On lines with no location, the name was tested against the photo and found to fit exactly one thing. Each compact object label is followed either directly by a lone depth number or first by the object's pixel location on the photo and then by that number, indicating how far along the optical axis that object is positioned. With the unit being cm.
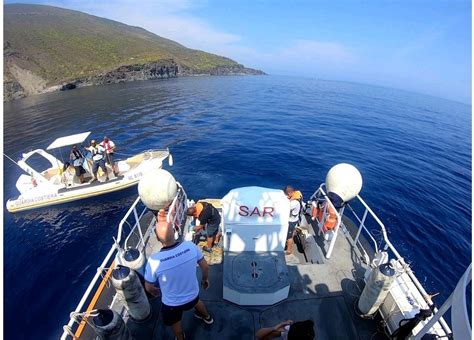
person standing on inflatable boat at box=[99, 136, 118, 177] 1709
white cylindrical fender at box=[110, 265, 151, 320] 525
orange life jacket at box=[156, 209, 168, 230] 776
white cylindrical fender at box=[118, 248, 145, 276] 611
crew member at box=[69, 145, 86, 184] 1648
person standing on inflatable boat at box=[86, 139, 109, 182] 1658
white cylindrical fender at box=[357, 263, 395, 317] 564
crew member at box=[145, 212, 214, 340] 416
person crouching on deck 779
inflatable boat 1661
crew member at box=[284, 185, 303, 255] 789
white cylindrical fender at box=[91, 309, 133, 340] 461
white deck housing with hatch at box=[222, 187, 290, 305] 637
